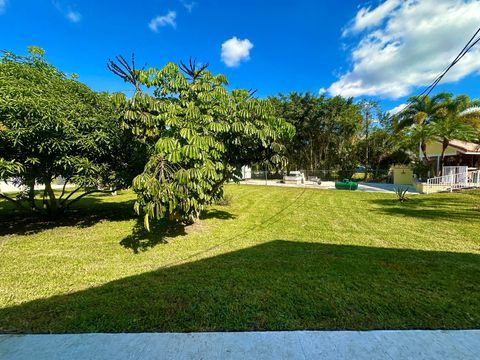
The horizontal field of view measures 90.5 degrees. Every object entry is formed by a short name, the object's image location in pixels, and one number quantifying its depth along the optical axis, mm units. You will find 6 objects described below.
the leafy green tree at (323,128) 23594
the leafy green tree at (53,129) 4488
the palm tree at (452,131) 12570
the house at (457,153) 15008
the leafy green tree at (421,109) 17242
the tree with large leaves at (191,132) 4387
